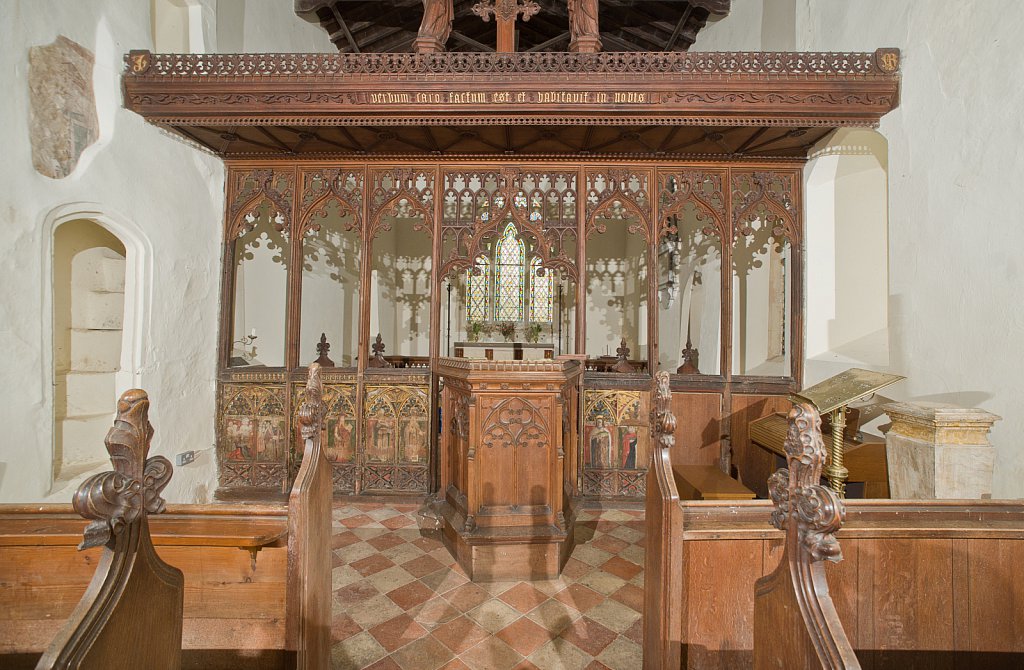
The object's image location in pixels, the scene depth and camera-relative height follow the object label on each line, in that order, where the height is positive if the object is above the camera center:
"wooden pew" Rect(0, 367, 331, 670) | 1.60 -0.88
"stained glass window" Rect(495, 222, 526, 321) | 10.32 +1.58
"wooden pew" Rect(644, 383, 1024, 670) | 1.62 -0.87
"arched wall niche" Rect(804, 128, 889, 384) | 4.07 +0.92
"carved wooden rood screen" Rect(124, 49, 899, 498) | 3.83 +1.69
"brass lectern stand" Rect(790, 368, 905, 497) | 2.72 -0.34
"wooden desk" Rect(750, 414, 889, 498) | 3.09 -0.84
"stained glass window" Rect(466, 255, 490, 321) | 10.27 +1.10
